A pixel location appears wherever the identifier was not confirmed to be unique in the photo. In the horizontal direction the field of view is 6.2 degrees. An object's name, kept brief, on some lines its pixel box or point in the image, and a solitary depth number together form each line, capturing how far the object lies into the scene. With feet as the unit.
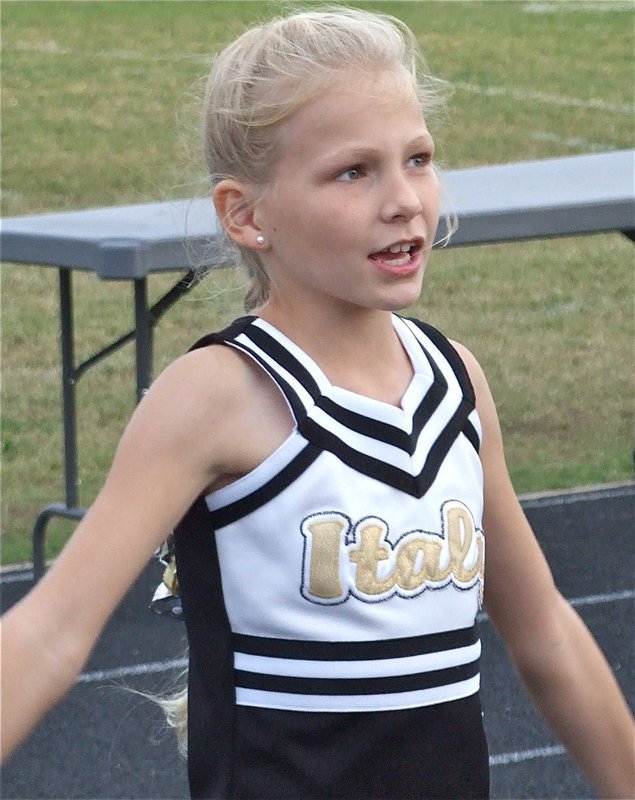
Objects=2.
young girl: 12.12
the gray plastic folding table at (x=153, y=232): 20.42
